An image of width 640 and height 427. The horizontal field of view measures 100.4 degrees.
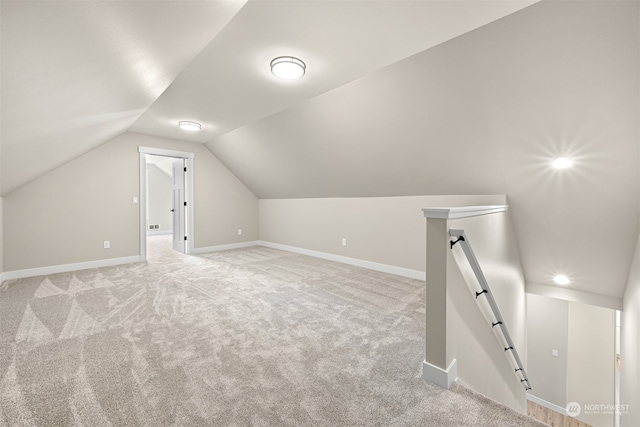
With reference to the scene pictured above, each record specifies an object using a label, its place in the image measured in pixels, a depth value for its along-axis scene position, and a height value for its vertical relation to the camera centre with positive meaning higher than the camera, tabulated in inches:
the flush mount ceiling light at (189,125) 173.3 +55.9
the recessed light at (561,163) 100.3 +18.9
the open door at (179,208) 233.0 +0.5
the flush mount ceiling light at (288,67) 95.6 +53.2
